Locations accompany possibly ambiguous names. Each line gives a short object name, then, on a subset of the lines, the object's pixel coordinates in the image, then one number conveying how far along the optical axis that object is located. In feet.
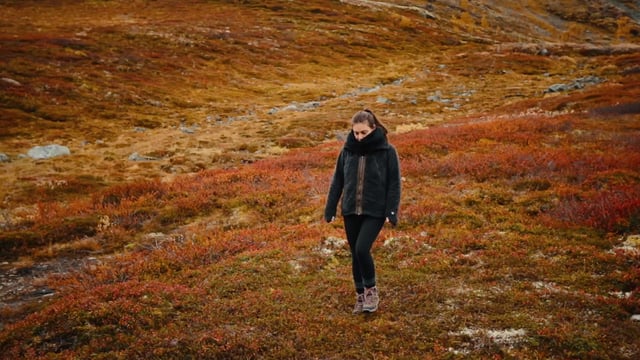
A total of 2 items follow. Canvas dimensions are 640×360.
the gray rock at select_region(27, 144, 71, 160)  92.27
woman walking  25.54
